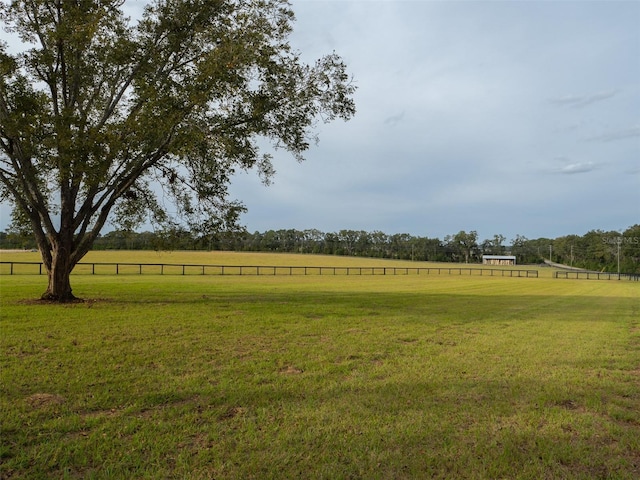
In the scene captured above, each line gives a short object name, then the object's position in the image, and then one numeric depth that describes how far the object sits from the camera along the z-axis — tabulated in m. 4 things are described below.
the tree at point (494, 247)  176.21
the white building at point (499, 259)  153.44
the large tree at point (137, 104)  13.45
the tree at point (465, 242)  168.62
